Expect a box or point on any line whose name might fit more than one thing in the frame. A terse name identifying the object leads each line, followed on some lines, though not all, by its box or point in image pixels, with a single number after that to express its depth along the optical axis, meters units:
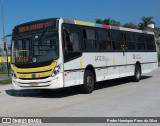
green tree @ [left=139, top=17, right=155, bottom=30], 83.80
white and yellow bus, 13.51
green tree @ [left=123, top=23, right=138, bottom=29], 81.03
